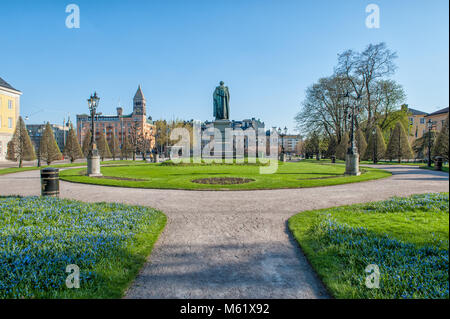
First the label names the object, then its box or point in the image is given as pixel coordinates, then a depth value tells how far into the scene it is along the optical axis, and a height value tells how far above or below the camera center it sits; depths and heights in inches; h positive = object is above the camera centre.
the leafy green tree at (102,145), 2305.9 +72.7
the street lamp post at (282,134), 1565.0 +122.8
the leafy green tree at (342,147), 1706.4 +37.1
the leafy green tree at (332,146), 1956.7 +52.4
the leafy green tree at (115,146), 2640.5 +78.0
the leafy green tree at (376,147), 1571.1 +33.7
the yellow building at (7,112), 1829.5 +323.5
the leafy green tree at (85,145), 2202.6 +70.1
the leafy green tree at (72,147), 1765.5 +45.6
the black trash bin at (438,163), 895.7 -42.0
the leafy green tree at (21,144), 1268.8 +51.1
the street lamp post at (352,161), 738.4 -27.2
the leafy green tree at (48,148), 1423.5 +31.1
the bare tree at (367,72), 1518.2 +526.0
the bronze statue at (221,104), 1331.2 +267.4
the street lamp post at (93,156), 735.1 -8.9
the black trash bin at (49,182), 393.3 -47.2
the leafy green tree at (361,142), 1648.6 +68.4
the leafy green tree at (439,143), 1024.8 +41.4
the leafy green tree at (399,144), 1478.8 +48.4
